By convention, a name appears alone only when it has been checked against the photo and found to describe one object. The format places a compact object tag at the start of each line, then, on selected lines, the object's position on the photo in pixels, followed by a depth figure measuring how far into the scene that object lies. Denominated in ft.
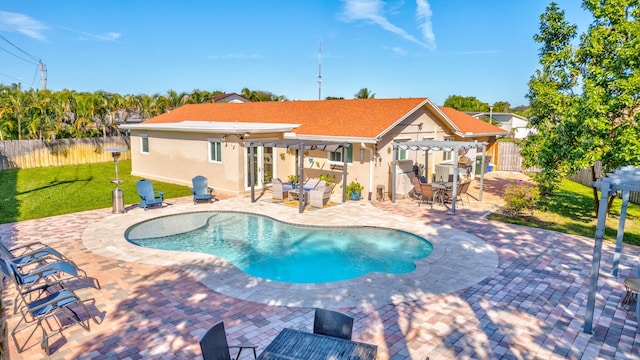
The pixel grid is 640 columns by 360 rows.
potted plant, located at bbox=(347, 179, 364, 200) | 60.29
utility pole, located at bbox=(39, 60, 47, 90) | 182.80
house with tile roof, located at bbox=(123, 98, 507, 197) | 61.00
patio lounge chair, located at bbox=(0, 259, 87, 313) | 24.23
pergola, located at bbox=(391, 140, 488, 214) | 53.06
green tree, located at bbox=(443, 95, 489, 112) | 287.98
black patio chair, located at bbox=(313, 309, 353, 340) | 18.03
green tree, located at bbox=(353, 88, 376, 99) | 180.04
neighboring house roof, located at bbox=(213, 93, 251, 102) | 163.32
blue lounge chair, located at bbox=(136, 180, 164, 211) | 52.98
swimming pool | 35.96
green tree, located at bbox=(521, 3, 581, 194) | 47.11
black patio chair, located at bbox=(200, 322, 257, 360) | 15.31
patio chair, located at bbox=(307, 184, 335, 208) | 55.47
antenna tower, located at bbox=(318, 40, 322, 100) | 112.88
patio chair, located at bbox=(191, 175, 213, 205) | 57.11
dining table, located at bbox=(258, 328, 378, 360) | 16.10
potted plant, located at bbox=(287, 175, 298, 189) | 64.90
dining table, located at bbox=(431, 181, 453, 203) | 57.16
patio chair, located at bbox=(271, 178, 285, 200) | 60.03
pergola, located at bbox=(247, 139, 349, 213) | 53.06
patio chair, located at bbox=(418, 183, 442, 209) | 55.98
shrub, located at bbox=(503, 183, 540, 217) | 50.78
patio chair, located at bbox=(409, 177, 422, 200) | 57.57
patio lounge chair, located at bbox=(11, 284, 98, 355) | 21.76
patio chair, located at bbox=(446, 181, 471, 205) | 58.34
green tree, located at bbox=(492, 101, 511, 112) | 285.13
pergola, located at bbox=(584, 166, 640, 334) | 22.79
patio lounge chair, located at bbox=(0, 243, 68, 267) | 28.84
